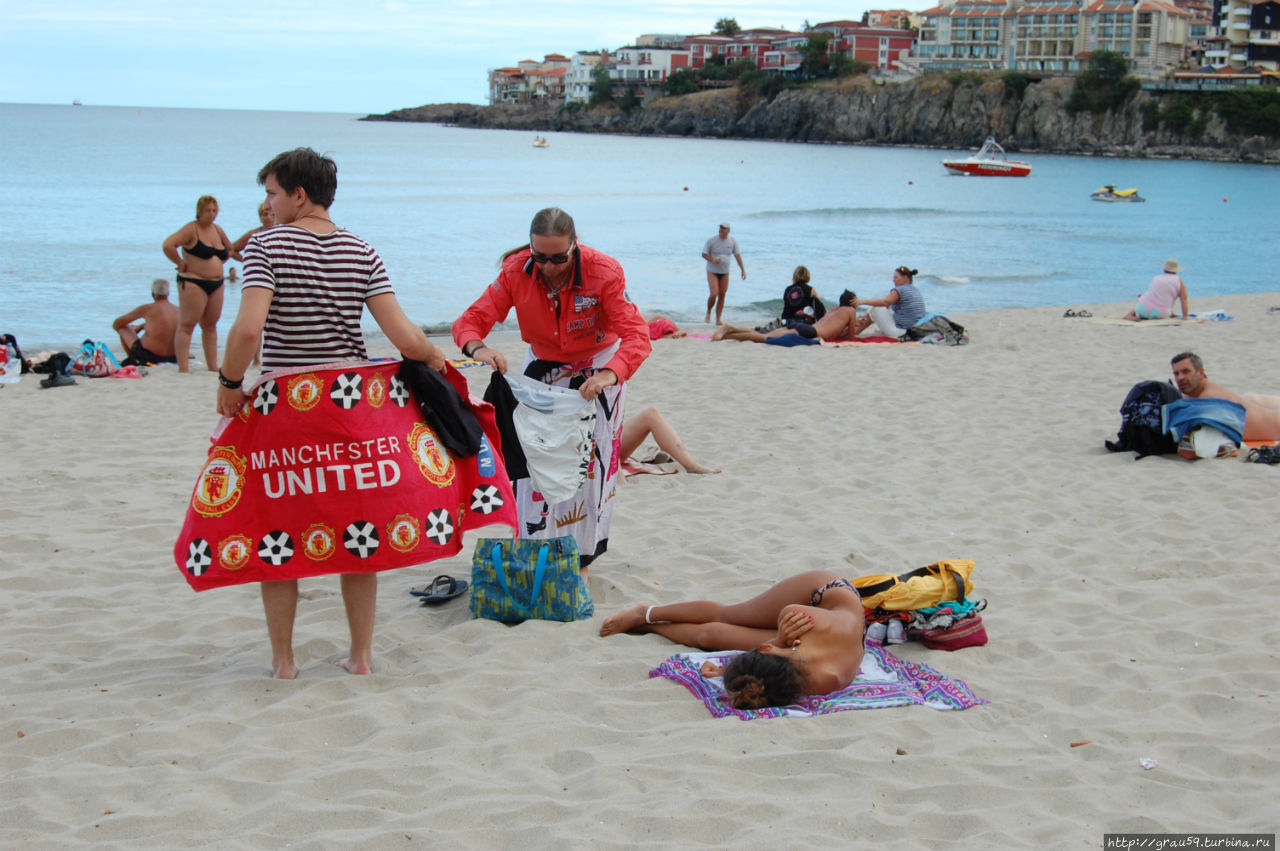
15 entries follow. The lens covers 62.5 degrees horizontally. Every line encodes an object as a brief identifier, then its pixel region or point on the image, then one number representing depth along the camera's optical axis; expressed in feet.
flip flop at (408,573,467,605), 15.25
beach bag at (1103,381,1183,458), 23.47
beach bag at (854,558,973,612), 13.91
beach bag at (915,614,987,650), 13.66
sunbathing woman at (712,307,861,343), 43.93
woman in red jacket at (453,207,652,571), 14.25
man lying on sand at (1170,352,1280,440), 22.89
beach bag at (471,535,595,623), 14.53
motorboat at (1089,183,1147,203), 173.06
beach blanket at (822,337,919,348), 42.27
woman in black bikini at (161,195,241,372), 32.45
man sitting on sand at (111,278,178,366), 35.78
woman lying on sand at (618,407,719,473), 22.80
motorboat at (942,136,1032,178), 233.55
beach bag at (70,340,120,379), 33.12
